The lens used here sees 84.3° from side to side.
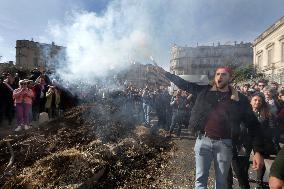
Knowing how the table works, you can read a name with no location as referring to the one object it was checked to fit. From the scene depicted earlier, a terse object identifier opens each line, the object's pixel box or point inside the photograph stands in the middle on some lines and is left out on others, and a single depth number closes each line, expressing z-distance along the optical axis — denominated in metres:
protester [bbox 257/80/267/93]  4.61
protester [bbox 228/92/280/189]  2.50
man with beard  1.98
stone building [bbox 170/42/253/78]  41.40
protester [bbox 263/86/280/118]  3.42
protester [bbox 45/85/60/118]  6.00
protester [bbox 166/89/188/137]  5.72
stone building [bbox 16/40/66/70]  26.94
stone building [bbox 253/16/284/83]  16.77
